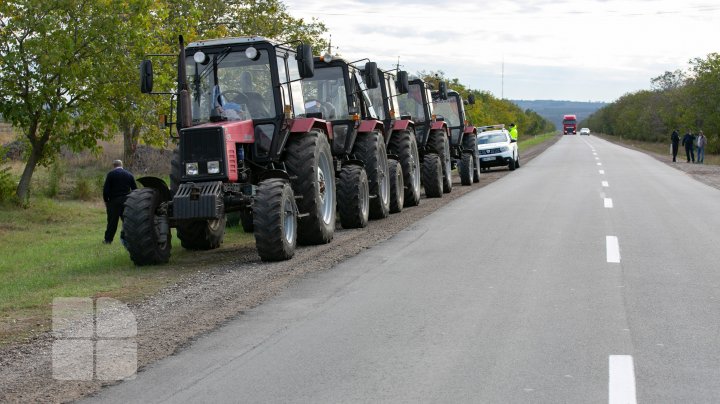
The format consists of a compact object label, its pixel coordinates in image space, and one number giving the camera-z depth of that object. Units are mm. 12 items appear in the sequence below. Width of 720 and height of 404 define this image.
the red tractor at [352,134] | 15578
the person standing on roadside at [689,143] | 47094
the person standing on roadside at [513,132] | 40703
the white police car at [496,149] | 35688
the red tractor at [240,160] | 11562
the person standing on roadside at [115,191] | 16500
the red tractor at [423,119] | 23812
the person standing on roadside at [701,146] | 46906
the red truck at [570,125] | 163750
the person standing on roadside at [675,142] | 47147
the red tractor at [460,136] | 27641
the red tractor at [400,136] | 19434
